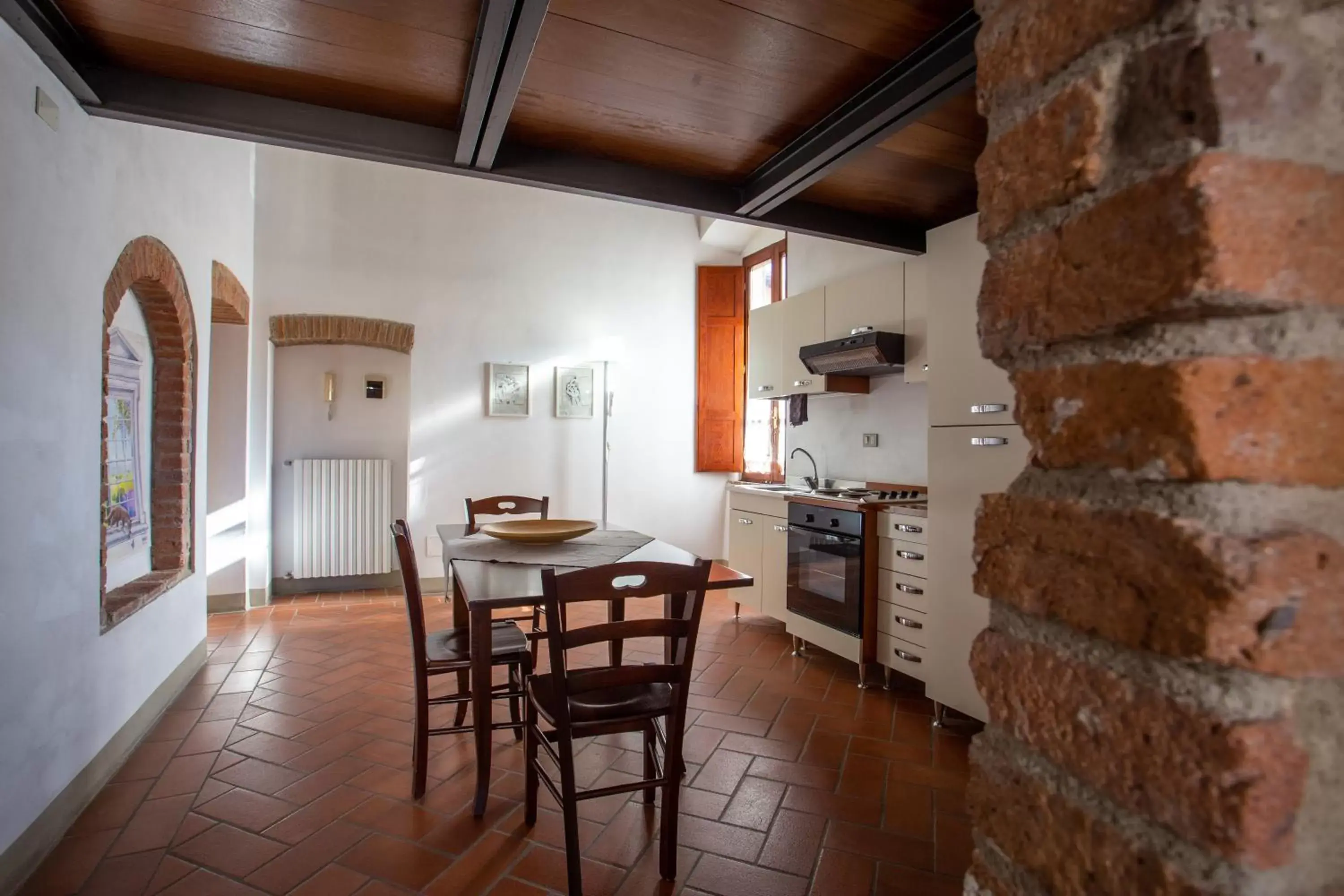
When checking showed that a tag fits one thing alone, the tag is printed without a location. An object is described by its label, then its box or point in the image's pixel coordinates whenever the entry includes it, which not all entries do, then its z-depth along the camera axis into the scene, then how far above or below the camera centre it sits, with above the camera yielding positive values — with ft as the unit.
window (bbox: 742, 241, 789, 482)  19.95 +1.03
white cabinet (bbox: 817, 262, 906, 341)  12.59 +2.78
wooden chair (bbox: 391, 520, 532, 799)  8.02 -2.50
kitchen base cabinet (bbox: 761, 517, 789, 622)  14.14 -2.38
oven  11.98 -2.07
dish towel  16.48 +0.94
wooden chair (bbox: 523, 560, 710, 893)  6.20 -2.19
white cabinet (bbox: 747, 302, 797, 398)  16.17 +2.31
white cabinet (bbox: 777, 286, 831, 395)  14.71 +2.53
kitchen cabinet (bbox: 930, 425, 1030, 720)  9.36 -1.25
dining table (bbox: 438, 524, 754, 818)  6.79 -1.42
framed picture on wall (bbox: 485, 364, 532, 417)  19.07 +1.57
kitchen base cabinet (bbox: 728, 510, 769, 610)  15.14 -2.12
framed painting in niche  9.76 -0.06
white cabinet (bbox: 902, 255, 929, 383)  12.05 +2.26
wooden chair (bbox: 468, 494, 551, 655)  12.21 -1.03
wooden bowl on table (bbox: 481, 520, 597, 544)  9.70 -1.15
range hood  12.39 +1.77
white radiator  17.83 -1.74
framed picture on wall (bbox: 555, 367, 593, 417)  19.70 +1.61
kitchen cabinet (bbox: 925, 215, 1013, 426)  9.42 +1.56
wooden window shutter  21.24 +2.45
